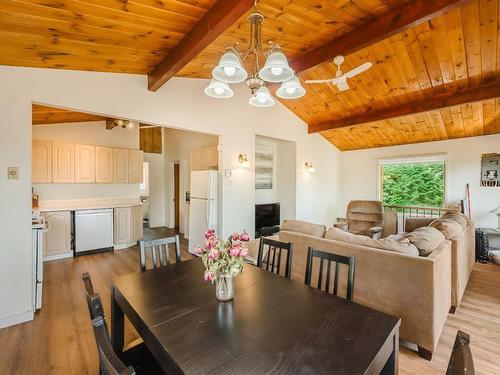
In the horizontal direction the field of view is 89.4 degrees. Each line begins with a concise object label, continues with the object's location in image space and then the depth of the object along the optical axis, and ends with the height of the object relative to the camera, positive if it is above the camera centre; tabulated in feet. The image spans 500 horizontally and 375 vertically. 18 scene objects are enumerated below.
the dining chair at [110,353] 2.45 -1.78
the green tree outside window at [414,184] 19.21 +0.03
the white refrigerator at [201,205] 14.85 -1.27
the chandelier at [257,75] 5.97 +2.85
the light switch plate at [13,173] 8.31 +0.37
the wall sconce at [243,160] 15.70 +1.50
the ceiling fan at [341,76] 9.03 +4.14
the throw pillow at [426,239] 7.34 -1.68
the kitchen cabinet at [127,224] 16.97 -2.78
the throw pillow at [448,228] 8.80 -1.57
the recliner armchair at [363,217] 17.01 -2.28
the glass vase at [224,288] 4.87 -2.02
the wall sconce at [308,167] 20.31 +1.39
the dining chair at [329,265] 5.50 -1.87
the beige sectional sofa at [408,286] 6.59 -2.86
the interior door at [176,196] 24.81 -1.17
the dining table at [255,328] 3.32 -2.31
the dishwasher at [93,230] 15.35 -2.86
